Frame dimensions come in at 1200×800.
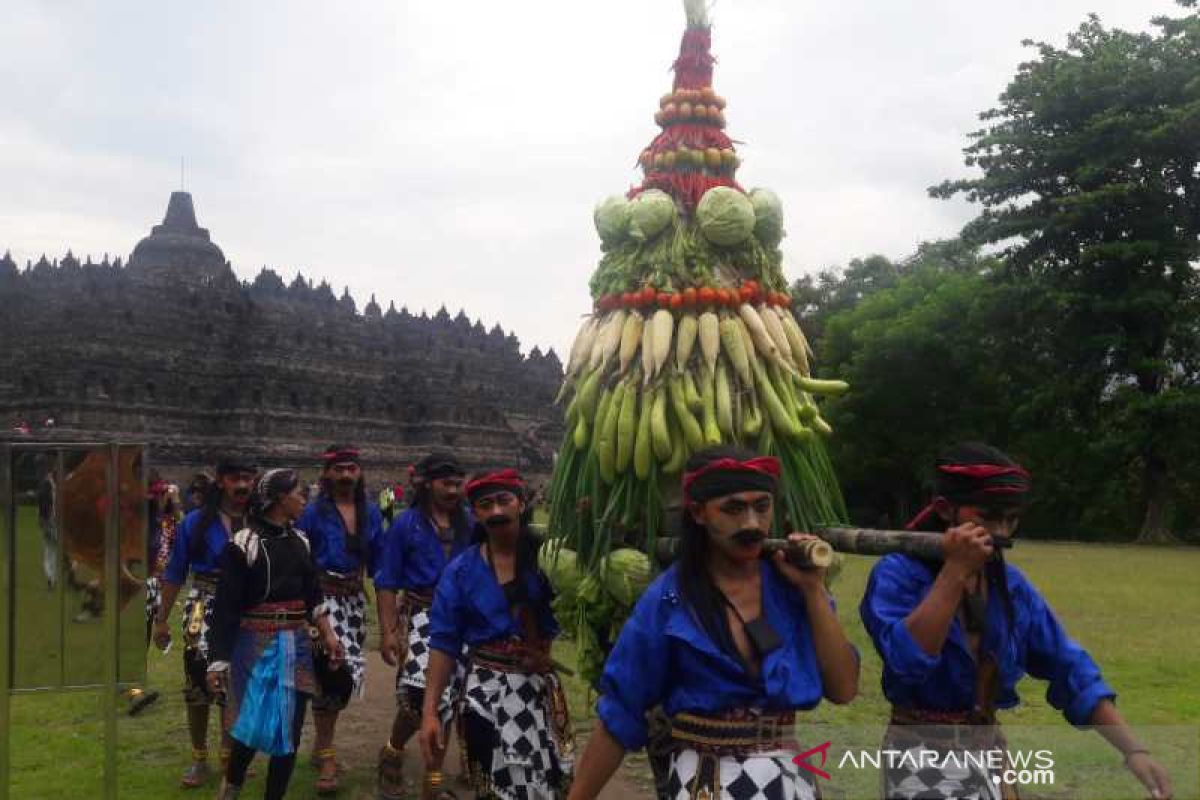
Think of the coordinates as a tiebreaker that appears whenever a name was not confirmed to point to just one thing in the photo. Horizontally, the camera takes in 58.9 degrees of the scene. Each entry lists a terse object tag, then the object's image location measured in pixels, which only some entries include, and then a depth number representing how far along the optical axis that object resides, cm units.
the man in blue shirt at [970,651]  265
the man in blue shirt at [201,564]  631
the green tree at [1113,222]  2439
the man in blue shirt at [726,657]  261
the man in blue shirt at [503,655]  408
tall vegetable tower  387
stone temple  3450
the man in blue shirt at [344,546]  632
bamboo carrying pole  262
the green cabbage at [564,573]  398
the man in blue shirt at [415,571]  576
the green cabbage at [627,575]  376
